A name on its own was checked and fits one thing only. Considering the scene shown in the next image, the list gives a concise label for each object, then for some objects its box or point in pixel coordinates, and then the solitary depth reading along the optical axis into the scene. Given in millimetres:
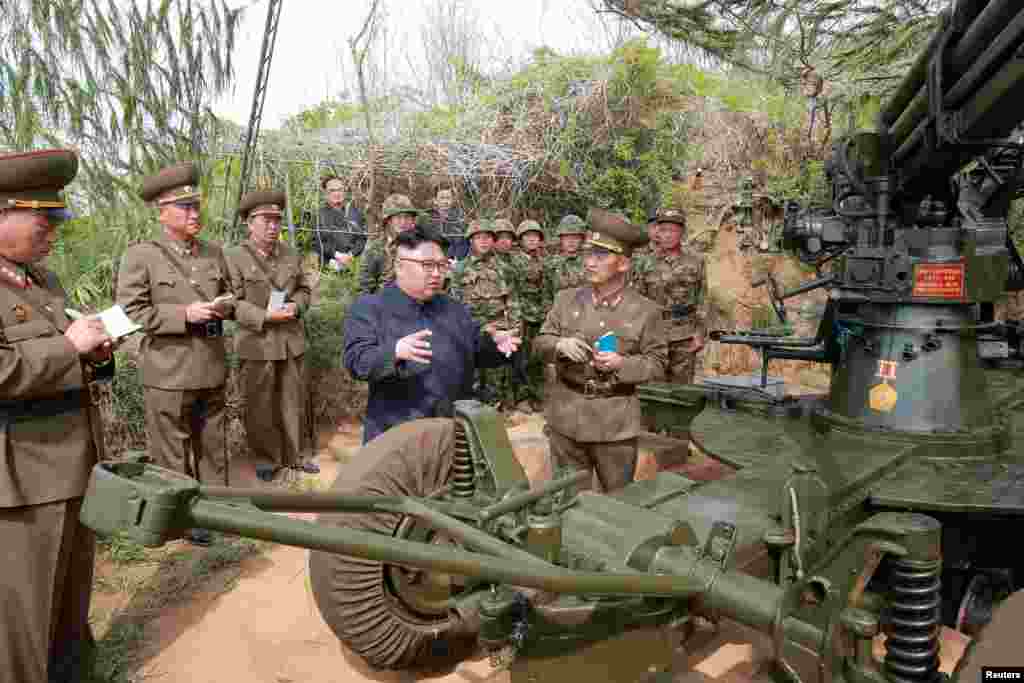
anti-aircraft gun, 2752
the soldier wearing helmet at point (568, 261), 7473
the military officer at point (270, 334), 5195
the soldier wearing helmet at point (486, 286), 6691
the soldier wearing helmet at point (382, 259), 6539
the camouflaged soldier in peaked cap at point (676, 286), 6344
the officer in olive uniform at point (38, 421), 2434
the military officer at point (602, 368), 3715
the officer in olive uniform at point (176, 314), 4164
